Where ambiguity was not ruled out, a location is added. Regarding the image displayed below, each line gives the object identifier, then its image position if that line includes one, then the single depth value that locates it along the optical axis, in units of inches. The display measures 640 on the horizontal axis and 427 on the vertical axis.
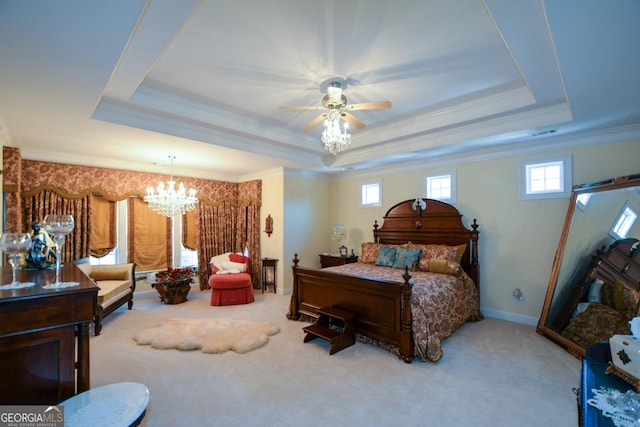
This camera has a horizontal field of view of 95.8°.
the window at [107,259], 207.3
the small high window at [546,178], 156.2
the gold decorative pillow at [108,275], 186.1
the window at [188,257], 245.5
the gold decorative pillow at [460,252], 175.4
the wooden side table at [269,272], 239.0
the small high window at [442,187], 196.7
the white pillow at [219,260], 224.8
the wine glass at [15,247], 66.6
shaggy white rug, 132.0
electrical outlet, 166.4
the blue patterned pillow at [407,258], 180.5
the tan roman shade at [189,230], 245.1
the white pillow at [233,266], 221.0
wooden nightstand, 230.4
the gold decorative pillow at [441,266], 161.9
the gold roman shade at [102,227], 203.9
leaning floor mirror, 119.9
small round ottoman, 199.0
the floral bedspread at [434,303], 121.5
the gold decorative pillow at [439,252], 174.2
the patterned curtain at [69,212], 178.7
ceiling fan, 111.0
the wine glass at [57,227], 73.2
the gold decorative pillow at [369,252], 203.3
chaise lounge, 164.9
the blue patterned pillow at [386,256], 188.2
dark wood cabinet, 58.6
